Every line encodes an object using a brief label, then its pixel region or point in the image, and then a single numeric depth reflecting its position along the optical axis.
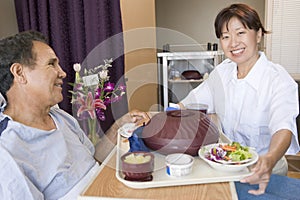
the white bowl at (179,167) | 0.77
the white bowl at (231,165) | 0.77
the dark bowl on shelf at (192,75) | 2.62
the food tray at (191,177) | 0.74
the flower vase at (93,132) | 1.34
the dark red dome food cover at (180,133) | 0.85
